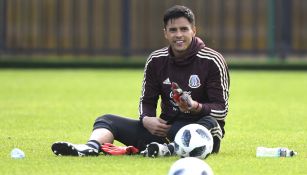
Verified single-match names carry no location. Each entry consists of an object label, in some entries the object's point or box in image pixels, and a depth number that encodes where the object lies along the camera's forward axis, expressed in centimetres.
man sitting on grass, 1886
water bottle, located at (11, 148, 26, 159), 1839
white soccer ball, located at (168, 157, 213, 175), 1452
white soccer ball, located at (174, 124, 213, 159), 1795
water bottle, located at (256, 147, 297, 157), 1881
